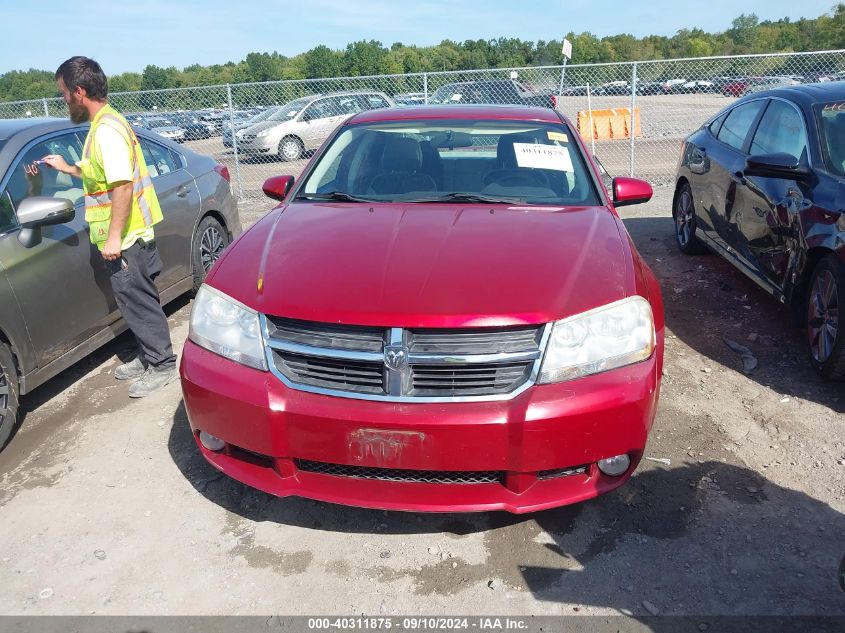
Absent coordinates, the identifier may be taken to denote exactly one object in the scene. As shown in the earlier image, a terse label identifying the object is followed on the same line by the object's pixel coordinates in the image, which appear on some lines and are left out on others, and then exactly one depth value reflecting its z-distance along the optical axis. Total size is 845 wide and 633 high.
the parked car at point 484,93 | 15.24
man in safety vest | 3.71
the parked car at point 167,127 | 16.67
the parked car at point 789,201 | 3.91
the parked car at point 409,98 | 14.20
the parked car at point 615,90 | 14.94
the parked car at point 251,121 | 15.46
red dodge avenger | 2.40
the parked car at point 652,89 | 17.50
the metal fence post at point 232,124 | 10.88
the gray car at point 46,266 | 3.60
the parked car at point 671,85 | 18.92
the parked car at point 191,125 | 16.62
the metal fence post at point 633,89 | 10.70
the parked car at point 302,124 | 15.16
